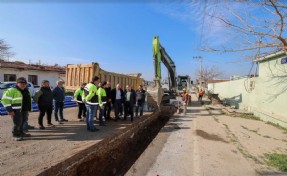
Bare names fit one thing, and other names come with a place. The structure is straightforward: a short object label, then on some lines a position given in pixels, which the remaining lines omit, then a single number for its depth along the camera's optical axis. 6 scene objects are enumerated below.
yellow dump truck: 11.24
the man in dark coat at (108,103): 9.50
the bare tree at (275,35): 5.47
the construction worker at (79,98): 9.38
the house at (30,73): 23.43
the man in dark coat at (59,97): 8.43
